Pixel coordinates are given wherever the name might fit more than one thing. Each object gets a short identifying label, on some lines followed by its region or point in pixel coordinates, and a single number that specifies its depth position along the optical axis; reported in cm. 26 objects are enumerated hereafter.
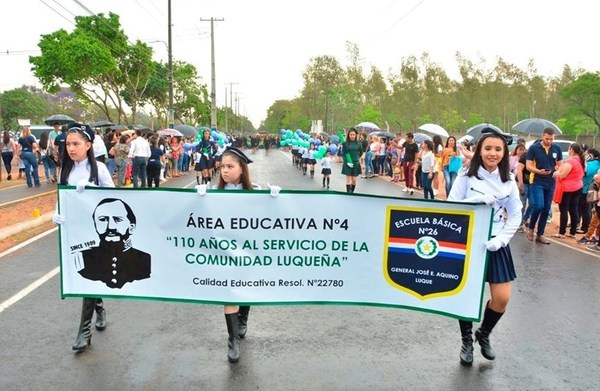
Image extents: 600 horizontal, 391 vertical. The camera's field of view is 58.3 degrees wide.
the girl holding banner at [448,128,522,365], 404
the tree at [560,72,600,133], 5010
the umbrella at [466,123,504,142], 1455
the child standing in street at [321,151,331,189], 1820
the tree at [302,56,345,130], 6450
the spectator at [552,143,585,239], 989
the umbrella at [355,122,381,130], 2838
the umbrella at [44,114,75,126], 1887
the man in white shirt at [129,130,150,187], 1494
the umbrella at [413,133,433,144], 2579
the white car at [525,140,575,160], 2683
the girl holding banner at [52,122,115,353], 437
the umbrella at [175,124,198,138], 2958
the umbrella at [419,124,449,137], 1810
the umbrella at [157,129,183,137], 2482
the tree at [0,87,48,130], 8150
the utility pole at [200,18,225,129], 4178
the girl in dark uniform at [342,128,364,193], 1391
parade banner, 405
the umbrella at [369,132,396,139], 2459
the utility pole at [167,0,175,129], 3244
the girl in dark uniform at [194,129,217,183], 1620
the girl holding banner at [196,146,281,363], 422
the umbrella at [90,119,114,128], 2552
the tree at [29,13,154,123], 3067
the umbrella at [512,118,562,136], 1224
